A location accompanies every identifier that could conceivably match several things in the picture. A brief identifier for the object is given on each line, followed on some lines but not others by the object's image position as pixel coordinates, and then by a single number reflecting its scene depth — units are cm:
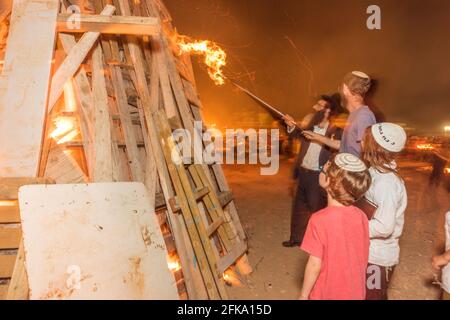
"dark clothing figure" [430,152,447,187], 738
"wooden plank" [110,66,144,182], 376
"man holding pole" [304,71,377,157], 344
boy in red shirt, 214
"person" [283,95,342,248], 483
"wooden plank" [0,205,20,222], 290
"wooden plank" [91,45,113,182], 337
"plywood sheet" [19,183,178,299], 252
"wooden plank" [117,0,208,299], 336
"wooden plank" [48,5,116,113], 329
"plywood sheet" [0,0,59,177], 303
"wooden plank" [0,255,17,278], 284
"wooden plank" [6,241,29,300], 248
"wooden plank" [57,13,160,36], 322
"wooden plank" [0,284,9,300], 285
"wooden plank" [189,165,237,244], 399
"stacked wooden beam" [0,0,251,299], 316
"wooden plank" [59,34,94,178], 350
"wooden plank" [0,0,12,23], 411
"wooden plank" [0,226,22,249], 288
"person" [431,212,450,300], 230
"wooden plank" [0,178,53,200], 281
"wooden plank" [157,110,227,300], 330
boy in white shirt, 236
